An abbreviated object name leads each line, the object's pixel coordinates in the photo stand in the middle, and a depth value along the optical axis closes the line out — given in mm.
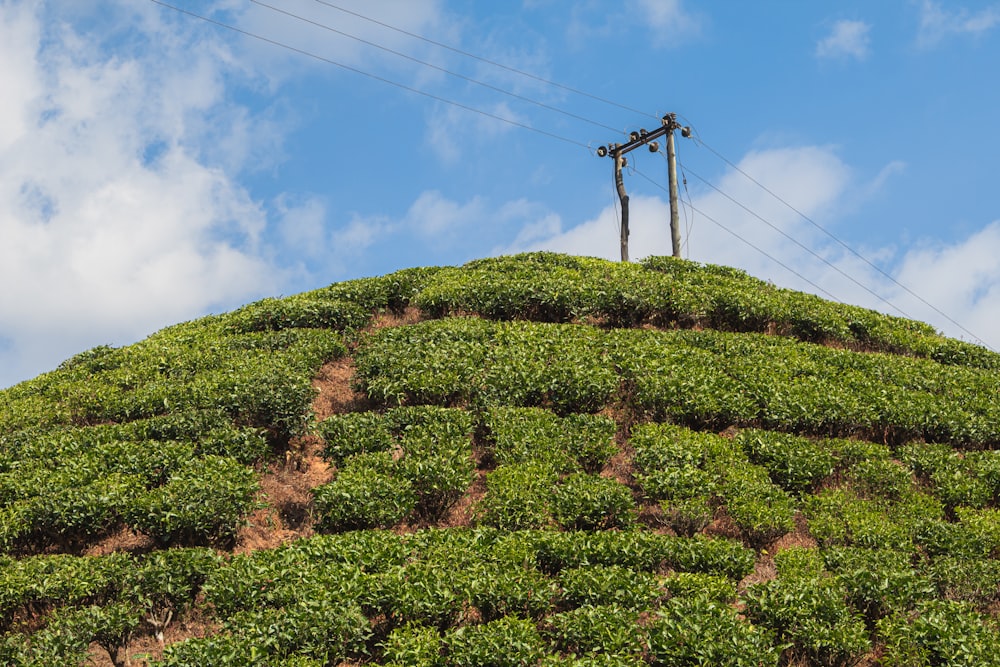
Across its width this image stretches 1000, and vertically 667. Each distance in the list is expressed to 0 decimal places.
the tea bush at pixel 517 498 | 12734
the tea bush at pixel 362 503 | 12883
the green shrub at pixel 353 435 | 14750
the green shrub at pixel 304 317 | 20469
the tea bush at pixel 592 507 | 12914
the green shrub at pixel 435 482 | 13586
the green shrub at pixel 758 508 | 13102
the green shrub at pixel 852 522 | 12992
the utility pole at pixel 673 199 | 29609
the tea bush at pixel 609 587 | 10836
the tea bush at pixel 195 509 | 12672
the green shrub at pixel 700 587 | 11117
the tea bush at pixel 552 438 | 14523
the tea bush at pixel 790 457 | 14680
